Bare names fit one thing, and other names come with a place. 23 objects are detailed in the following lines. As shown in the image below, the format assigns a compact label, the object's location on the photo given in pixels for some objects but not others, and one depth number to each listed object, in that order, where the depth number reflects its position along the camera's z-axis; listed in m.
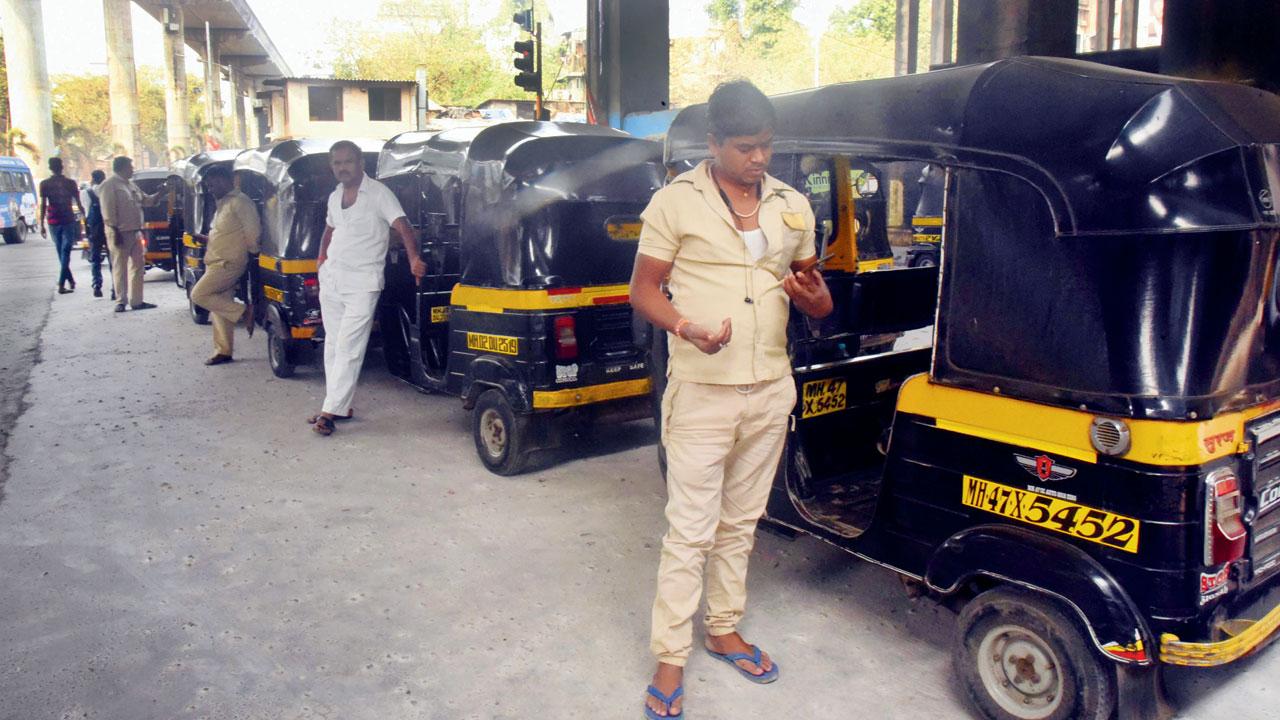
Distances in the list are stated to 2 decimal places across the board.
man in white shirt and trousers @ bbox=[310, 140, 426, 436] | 6.73
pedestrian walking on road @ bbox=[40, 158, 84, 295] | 15.31
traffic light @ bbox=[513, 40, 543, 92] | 16.16
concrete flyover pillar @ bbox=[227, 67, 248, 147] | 58.44
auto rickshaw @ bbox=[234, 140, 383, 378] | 8.55
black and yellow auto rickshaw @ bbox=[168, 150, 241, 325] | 12.38
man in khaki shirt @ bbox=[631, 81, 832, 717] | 3.12
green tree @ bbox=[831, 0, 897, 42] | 50.50
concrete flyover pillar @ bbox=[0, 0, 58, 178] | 32.69
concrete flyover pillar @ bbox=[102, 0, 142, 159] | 34.66
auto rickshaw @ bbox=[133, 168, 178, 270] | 16.47
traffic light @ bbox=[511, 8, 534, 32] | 16.22
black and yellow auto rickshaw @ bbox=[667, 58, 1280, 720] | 2.70
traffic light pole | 16.17
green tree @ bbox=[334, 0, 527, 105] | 64.19
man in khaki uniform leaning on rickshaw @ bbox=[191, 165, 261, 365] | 9.11
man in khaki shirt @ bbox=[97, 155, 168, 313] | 12.18
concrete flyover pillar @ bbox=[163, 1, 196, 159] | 39.78
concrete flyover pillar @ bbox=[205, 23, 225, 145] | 45.78
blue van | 27.62
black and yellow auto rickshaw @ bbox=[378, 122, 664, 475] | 5.79
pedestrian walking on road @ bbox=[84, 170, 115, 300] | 13.70
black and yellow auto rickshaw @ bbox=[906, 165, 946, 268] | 11.50
